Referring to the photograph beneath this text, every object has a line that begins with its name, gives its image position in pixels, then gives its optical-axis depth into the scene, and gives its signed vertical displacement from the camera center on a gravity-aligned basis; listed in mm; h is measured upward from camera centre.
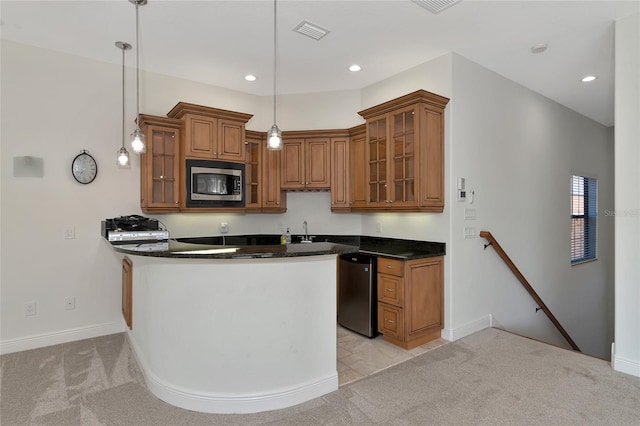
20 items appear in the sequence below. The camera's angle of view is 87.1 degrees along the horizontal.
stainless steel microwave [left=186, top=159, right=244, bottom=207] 3807 +325
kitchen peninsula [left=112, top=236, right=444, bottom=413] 2203 -769
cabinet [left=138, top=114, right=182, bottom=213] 3697 +506
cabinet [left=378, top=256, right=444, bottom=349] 3244 -889
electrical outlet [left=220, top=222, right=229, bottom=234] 4467 -224
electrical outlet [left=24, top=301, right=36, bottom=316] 3326 -966
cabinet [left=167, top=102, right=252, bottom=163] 3738 +920
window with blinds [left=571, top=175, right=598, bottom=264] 5602 -96
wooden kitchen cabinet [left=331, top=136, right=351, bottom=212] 4355 +511
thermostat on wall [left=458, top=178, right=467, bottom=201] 3542 +218
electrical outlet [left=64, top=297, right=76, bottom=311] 3510 -965
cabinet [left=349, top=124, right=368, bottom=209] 4137 +551
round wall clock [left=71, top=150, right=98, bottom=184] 3549 +461
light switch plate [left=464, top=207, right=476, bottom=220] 3631 -16
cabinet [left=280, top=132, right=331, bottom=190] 4410 +651
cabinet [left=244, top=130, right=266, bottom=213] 4434 +519
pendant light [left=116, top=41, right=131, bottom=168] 3314 +577
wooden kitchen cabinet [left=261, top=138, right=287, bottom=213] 4480 +441
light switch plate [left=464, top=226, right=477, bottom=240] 3633 -225
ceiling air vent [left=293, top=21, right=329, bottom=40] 3006 +1662
